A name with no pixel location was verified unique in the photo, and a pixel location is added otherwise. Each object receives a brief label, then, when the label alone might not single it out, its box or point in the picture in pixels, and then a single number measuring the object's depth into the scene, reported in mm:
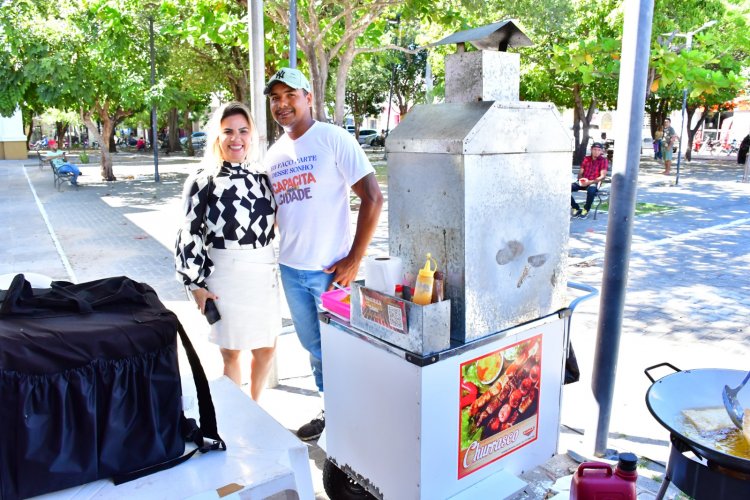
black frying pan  2014
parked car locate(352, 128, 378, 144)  45612
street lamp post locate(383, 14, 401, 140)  13660
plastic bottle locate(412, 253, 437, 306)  2172
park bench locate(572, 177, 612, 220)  12375
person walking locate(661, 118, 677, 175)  20453
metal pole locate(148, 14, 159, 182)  17266
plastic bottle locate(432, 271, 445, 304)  2252
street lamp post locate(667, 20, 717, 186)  15912
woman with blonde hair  2939
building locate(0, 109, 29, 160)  33219
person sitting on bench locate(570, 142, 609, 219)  12062
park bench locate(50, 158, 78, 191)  18531
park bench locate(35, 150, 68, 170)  26953
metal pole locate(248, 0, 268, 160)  4223
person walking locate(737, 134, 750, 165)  24180
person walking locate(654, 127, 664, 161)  26759
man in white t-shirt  3039
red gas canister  2018
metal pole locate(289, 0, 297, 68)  4848
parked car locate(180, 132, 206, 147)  43428
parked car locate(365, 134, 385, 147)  44156
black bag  1709
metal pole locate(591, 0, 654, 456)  2850
